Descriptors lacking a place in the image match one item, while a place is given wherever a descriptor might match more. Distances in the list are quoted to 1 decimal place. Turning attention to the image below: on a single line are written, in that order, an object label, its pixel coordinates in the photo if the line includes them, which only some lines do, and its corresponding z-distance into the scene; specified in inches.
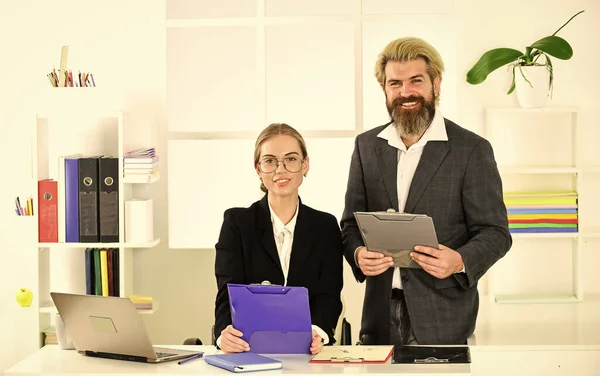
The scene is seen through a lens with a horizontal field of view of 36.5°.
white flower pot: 186.5
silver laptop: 120.3
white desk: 115.6
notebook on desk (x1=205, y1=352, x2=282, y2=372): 116.3
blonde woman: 136.6
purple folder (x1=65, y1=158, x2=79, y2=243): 185.9
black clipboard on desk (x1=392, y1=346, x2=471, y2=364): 120.0
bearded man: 137.6
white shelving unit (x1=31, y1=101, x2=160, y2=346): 186.1
